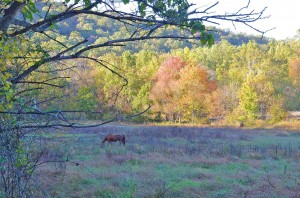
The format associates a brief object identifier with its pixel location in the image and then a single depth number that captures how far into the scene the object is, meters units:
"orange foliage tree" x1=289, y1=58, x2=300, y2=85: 55.30
